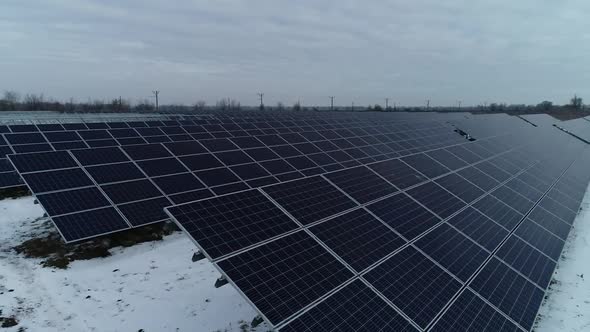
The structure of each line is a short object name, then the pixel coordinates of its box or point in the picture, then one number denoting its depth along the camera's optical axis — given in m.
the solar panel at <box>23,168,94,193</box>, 15.33
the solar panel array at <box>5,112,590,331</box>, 7.39
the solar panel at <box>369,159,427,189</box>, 14.15
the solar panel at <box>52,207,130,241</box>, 13.48
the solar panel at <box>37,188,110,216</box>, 14.40
